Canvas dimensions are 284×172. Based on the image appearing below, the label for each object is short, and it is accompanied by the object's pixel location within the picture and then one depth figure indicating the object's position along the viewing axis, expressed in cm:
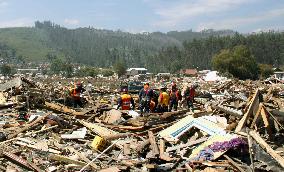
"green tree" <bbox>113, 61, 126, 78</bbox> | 10700
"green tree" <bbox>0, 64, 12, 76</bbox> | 10232
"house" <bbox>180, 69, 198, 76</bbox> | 10200
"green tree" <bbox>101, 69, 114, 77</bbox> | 10789
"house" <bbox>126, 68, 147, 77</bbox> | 12622
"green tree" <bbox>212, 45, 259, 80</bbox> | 8006
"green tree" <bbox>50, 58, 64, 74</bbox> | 12850
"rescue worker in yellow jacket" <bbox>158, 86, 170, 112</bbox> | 1541
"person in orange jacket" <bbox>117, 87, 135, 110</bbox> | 1540
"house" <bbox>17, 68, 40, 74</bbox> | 14768
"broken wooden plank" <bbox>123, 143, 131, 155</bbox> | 1056
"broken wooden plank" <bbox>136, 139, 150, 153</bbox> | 1036
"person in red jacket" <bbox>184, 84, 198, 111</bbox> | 1717
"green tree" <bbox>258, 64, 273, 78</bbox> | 8257
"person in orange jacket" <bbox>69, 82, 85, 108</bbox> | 1870
